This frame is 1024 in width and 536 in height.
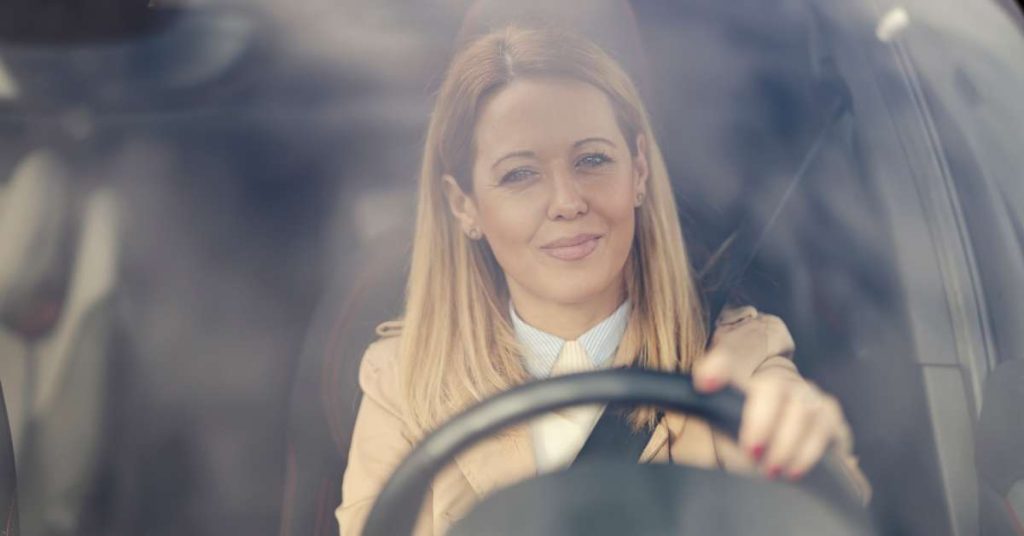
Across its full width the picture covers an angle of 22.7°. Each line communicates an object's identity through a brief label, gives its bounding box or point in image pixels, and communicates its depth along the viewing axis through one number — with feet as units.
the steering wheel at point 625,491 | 6.18
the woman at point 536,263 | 6.56
